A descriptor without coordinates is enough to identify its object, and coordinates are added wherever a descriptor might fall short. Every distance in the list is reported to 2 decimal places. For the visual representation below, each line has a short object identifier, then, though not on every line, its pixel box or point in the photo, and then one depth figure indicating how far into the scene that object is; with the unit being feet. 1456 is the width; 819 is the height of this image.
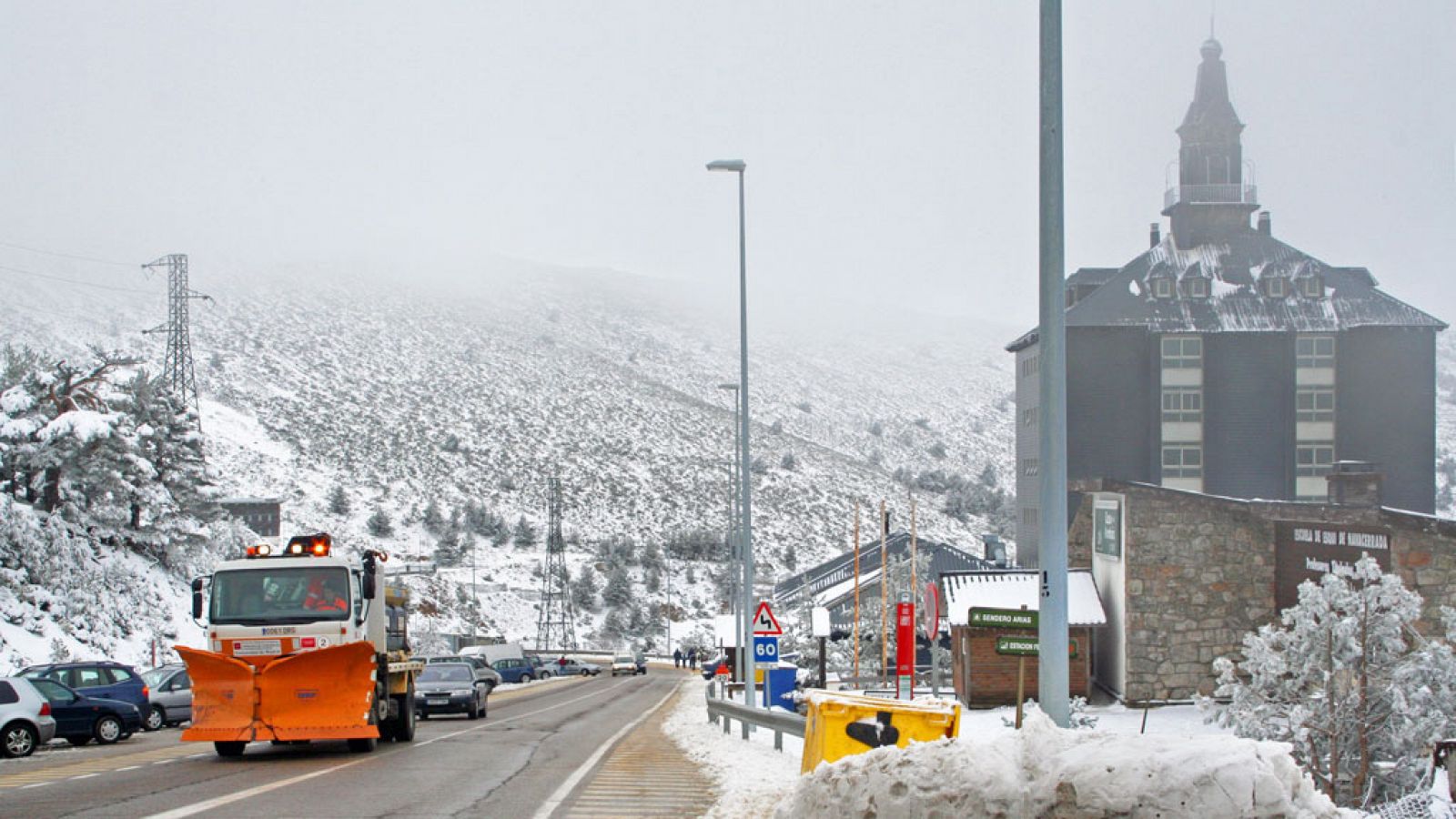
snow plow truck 63.67
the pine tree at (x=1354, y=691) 58.44
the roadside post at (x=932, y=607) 70.38
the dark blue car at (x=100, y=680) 96.48
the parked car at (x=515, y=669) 229.86
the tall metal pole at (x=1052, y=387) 35.35
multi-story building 228.84
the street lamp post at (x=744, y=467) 105.91
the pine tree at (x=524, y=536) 348.59
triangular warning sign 104.73
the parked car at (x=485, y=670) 169.06
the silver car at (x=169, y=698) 108.06
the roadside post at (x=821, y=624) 164.79
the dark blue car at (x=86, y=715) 90.74
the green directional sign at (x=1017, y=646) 52.45
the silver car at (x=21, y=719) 78.69
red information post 92.32
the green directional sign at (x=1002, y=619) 51.39
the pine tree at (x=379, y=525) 319.88
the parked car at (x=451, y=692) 112.88
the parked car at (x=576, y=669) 263.08
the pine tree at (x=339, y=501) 322.96
